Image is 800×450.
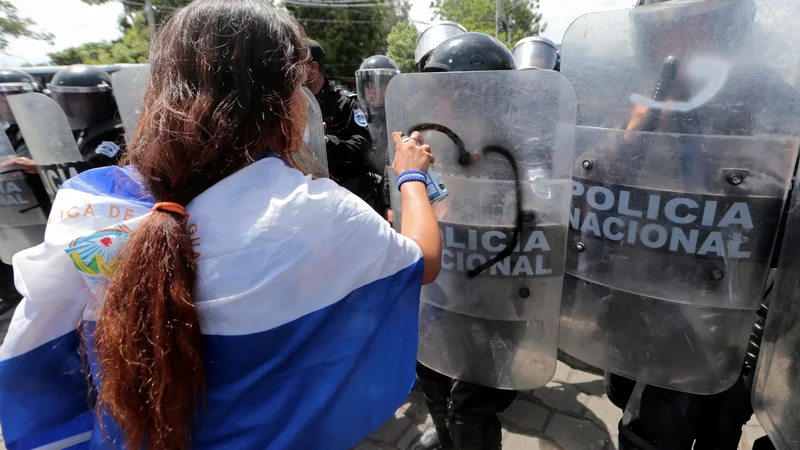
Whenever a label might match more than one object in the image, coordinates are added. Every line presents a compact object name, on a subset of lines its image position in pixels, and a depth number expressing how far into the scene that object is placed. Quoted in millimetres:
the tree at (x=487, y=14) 26312
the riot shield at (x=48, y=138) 2604
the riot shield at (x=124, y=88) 2406
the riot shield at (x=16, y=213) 2844
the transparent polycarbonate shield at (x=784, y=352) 1046
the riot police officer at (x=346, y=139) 3045
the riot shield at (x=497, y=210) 1262
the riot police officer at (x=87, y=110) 2822
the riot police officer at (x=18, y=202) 2859
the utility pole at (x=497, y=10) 19642
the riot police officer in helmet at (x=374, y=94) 3947
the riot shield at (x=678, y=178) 1056
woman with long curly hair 769
